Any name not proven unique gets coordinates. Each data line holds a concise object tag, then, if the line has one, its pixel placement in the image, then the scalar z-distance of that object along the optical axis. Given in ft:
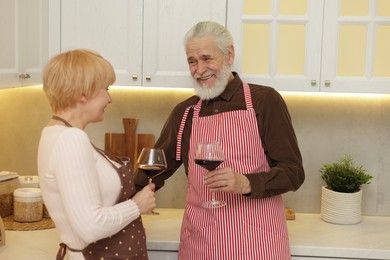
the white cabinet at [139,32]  8.58
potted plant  9.08
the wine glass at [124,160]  6.03
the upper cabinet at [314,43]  8.50
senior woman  5.05
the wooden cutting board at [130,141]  9.96
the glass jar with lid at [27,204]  8.66
